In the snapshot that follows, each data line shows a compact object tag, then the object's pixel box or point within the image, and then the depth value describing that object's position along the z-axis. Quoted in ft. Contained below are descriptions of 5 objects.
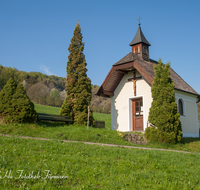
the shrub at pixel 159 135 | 40.32
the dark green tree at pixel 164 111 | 40.91
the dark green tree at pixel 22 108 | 41.73
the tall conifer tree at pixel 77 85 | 54.44
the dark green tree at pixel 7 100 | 41.78
